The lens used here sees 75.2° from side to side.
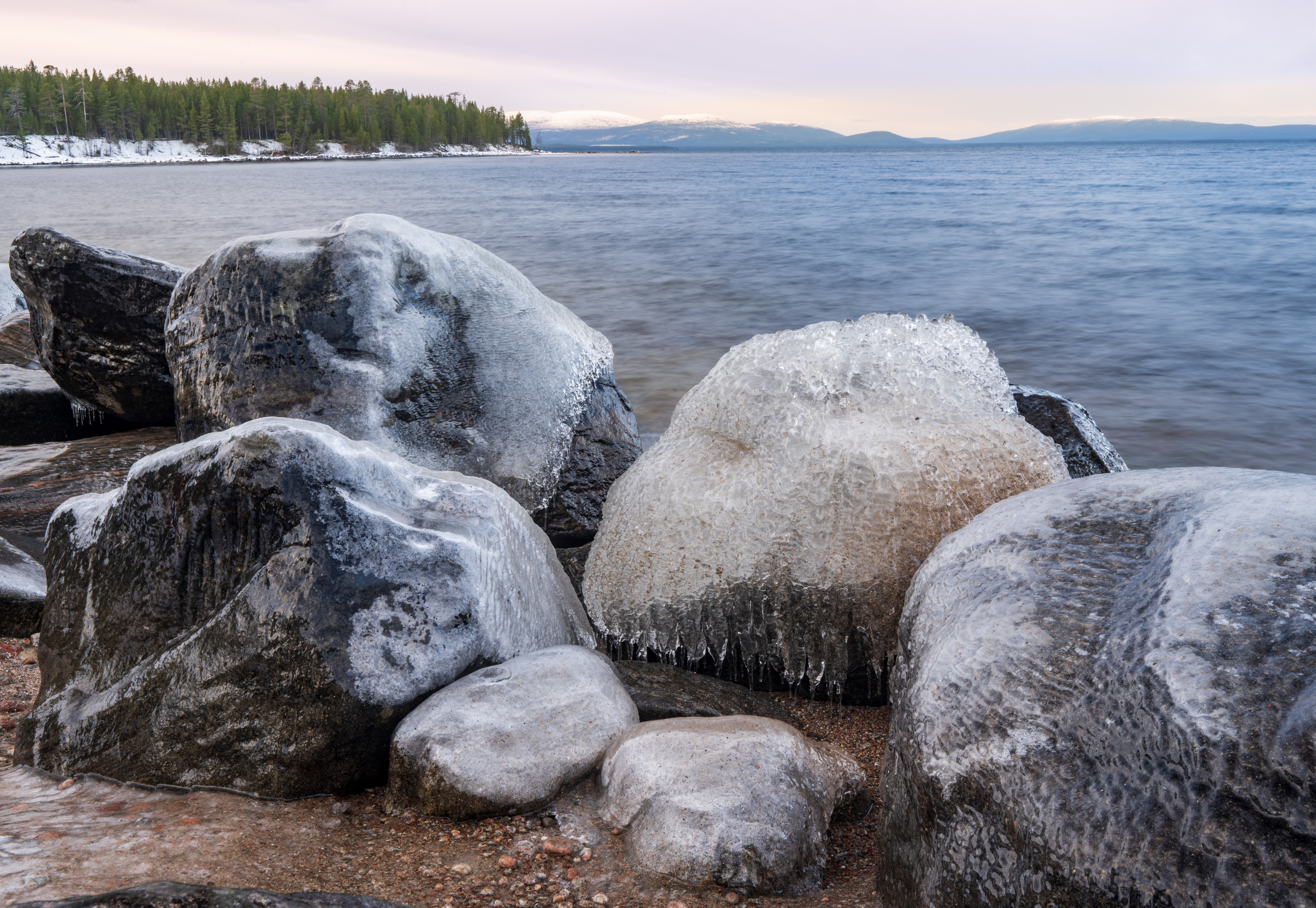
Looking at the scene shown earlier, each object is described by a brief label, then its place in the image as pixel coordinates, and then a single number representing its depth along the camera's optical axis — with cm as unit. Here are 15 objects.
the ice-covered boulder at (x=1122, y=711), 147
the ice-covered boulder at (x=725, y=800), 202
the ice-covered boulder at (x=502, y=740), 223
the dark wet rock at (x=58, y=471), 456
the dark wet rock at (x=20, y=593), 349
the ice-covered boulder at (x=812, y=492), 294
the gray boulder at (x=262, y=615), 235
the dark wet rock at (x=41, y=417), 579
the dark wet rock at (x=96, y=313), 544
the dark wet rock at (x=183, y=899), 144
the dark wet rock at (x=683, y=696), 278
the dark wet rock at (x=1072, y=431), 468
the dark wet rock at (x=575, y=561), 409
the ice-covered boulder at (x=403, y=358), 413
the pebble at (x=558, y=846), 213
